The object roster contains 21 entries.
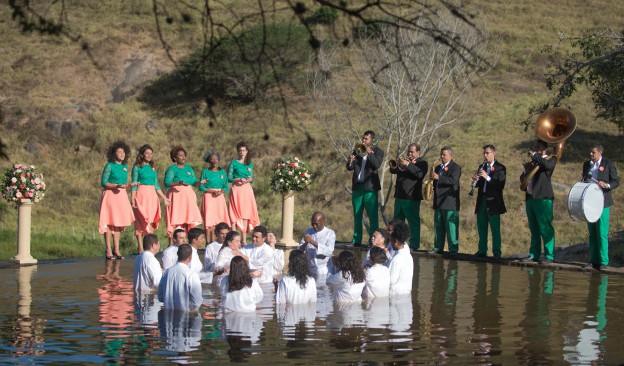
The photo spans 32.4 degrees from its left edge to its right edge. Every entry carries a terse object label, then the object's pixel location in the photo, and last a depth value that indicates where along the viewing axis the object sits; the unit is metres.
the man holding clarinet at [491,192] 17.11
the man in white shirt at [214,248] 14.89
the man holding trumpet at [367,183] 18.44
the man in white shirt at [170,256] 14.65
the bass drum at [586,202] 15.19
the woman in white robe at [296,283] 12.26
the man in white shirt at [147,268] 13.46
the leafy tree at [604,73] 18.44
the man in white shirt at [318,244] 15.27
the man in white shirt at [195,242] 14.34
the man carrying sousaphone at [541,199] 16.30
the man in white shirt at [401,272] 13.41
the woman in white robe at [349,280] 12.68
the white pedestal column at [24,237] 17.02
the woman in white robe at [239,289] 11.74
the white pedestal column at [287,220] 20.31
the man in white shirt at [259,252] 14.54
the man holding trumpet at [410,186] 18.11
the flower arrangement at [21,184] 17.00
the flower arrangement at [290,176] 19.97
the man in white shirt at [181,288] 11.89
